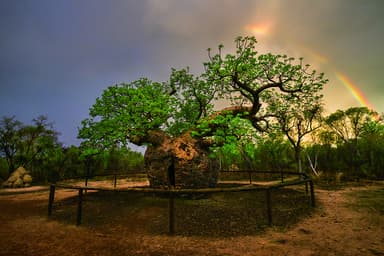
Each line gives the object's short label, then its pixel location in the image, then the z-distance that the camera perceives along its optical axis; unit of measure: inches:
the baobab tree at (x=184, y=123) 388.8
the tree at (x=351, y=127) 1018.1
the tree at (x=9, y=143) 1066.1
